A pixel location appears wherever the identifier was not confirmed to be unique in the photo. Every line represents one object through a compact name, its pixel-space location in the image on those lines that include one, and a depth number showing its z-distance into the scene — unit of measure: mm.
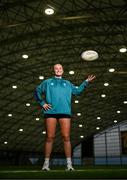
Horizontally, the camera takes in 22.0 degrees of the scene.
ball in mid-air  9242
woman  6969
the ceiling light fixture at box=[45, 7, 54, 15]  22797
